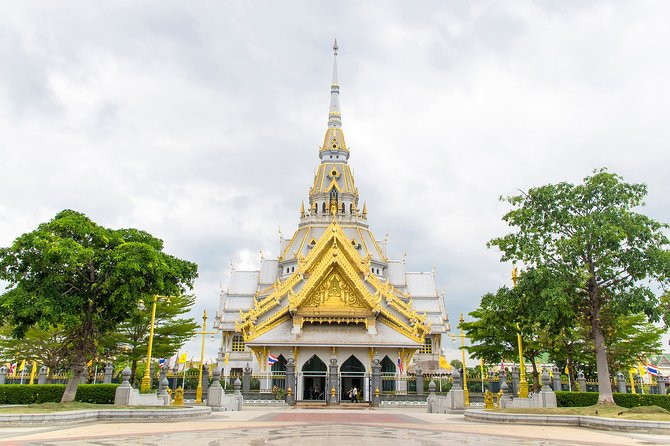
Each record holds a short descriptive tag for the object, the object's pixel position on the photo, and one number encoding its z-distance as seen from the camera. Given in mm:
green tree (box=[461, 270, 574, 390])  22281
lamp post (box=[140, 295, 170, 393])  25419
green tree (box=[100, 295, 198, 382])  36219
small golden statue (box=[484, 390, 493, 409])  24969
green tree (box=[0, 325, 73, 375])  35875
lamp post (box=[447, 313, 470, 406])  29109
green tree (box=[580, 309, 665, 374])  34000
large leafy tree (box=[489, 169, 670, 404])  22406
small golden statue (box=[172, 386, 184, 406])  25531
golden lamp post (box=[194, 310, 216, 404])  29000
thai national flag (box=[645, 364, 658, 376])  32000
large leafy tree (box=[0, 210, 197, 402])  19969
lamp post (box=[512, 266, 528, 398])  25375
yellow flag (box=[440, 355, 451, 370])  35288
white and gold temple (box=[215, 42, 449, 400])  36281
